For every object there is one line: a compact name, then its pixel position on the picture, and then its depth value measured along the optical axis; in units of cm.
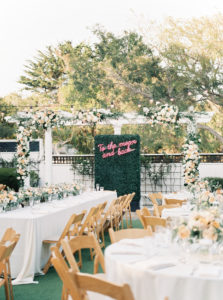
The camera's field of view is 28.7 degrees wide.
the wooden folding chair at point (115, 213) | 769
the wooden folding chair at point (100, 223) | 708
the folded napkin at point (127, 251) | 359
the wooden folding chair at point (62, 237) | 555
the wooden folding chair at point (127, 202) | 886
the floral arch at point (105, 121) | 1040
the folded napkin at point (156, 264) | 318
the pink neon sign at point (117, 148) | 1148
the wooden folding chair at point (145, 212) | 616
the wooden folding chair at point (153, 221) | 521
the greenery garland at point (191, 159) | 1050
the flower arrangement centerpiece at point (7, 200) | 607
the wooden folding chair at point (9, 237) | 446
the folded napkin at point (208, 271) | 299
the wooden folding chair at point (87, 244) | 389
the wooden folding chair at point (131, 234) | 426
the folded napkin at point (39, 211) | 608
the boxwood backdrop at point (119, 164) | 1141
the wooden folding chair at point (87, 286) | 259
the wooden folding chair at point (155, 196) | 866
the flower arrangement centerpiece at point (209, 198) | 616
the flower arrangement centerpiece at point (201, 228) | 343
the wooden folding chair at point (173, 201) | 830
